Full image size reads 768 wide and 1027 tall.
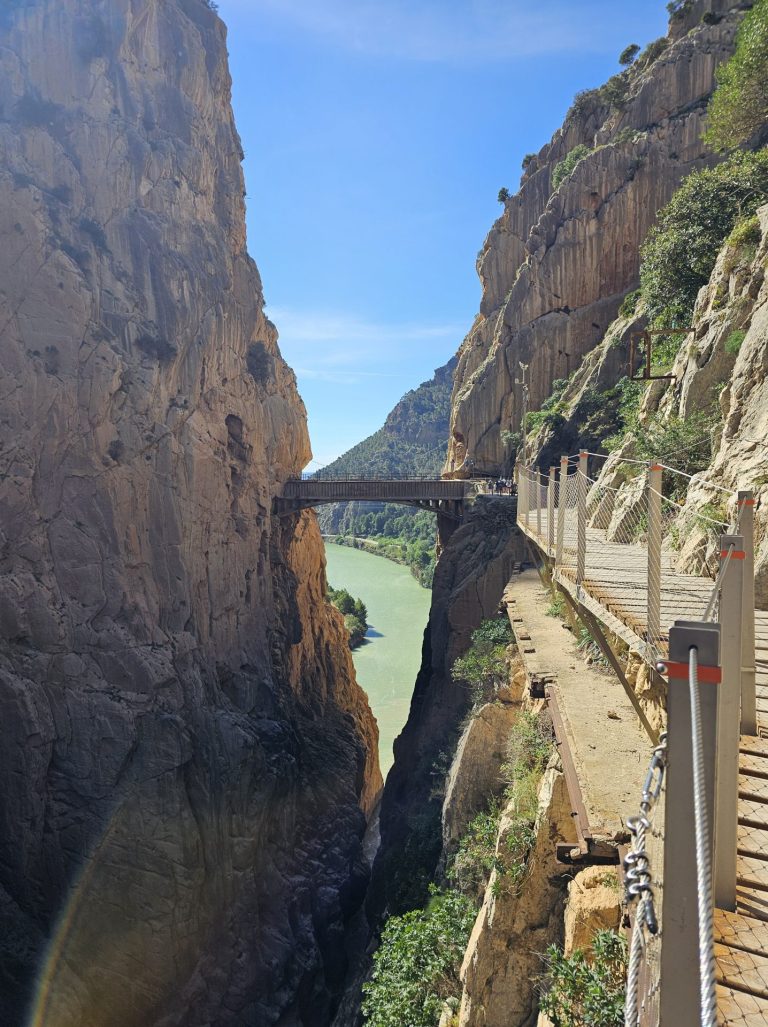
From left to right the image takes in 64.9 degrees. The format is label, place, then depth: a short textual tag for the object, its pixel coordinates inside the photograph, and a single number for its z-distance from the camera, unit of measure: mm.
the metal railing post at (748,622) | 3020
